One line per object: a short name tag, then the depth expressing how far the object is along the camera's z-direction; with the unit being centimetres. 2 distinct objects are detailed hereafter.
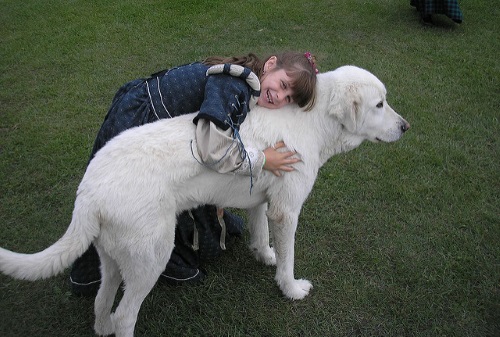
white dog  220
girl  238
